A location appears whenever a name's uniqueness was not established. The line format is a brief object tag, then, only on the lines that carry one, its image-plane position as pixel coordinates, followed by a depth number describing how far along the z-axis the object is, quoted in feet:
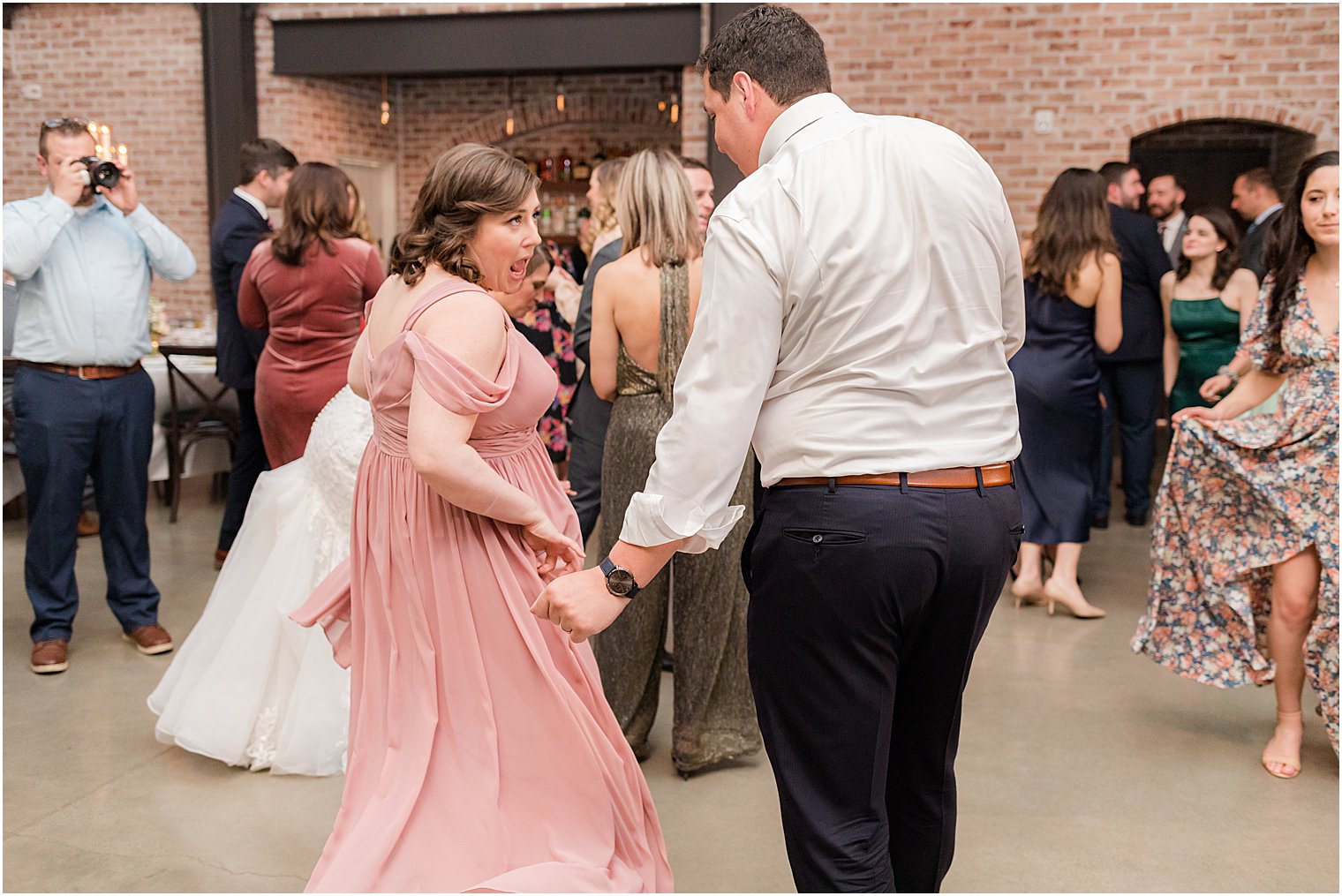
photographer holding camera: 12.51
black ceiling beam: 26.00
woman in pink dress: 6.97
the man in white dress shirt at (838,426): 5.49
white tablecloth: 20.88
